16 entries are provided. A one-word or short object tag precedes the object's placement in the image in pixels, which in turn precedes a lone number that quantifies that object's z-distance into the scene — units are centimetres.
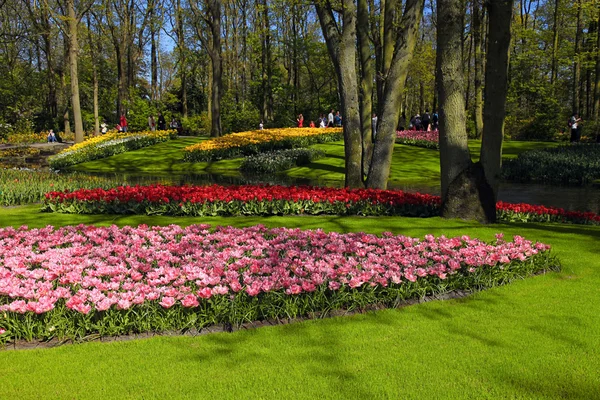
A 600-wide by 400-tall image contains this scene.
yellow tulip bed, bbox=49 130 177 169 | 2428
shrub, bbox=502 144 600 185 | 1703
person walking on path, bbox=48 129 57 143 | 3750
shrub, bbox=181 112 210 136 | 4159
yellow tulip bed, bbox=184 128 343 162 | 2417
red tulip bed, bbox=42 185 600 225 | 973
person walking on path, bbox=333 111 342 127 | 4050
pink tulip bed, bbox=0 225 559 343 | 413
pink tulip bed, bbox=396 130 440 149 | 2675
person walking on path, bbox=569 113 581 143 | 2777
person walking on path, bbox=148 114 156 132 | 3925
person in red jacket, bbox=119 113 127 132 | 3738
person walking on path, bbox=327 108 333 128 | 3841
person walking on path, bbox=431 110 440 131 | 3764
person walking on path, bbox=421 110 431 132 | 3603
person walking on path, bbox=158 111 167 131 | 3847
